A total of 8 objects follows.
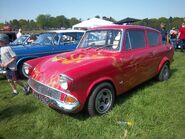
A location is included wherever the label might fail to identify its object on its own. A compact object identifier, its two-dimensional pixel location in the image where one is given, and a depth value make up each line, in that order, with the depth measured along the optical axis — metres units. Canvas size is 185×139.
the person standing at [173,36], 9.51
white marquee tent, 13.57
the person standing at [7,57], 3.78
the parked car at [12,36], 9.23
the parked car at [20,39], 7.26
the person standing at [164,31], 9.02
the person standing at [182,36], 8.53
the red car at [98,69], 2.59
